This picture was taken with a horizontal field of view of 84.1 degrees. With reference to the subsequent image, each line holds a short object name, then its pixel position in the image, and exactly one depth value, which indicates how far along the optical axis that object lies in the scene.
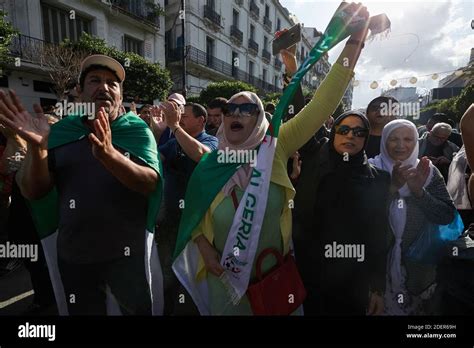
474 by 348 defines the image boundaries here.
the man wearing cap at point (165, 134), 2.33
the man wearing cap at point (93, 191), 1.37
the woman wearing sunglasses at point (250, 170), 1.45
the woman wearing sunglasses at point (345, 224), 1.54
